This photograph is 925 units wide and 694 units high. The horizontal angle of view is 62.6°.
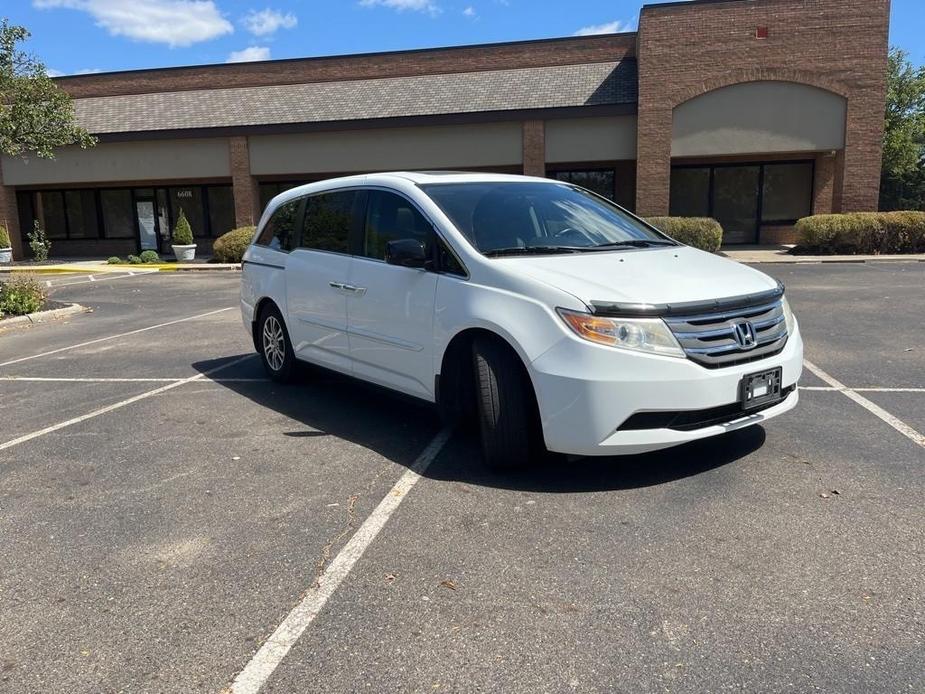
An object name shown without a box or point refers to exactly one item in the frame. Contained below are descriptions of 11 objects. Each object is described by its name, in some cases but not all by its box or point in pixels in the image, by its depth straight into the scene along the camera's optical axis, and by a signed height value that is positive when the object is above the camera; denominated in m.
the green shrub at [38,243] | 26.62 -0.99
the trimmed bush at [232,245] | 23.69 -1.01
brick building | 21.94 +2.60
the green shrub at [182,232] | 25.50 -0.64
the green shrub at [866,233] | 20.74 -0.83
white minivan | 3.95 -0.62
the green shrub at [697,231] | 21.42 -0.74
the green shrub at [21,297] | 12.11 -1.30
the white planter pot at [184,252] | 25.50 -1.31
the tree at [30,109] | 14.68 +2.24
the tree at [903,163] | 38.03 +1.92
